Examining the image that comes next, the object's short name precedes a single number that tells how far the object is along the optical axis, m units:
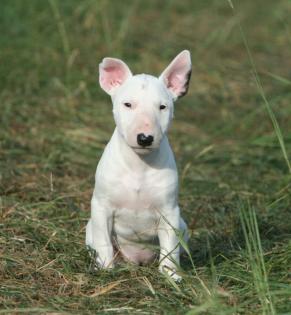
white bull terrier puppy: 10.85
